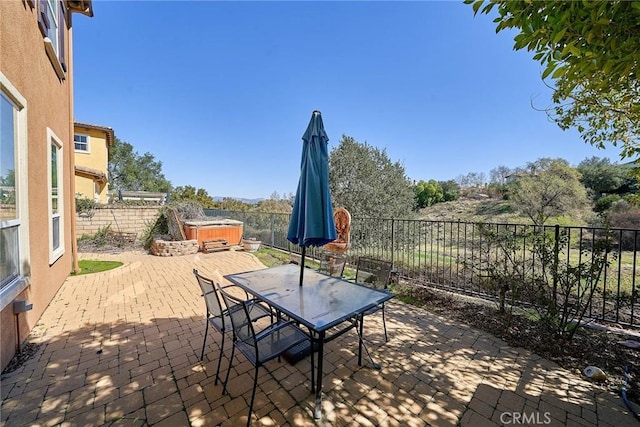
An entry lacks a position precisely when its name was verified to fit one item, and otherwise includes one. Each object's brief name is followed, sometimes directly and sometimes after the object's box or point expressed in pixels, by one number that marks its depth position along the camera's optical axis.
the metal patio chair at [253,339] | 1.96
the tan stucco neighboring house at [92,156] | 13.33
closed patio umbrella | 2.70
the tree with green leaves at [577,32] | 1.40
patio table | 1.98
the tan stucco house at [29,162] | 2.57
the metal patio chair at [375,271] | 3.08
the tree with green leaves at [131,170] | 31.11
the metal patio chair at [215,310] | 2.24
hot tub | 9.20
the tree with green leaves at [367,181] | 12.30
